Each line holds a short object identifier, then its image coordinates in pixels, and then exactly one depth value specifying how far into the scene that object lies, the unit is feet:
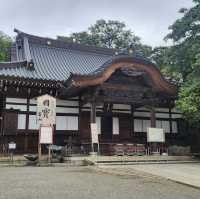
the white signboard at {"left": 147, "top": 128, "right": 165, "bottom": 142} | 54.65
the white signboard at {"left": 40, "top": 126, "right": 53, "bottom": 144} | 44.98
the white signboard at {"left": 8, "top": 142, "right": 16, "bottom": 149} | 48.60
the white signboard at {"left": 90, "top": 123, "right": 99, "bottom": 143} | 49.16
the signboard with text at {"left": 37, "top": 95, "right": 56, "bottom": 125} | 45.75
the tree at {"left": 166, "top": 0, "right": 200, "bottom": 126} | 50.65
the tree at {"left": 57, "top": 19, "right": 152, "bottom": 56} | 155.12
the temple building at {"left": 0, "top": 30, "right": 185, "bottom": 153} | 52.47
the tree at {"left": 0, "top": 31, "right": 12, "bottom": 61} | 119.45
